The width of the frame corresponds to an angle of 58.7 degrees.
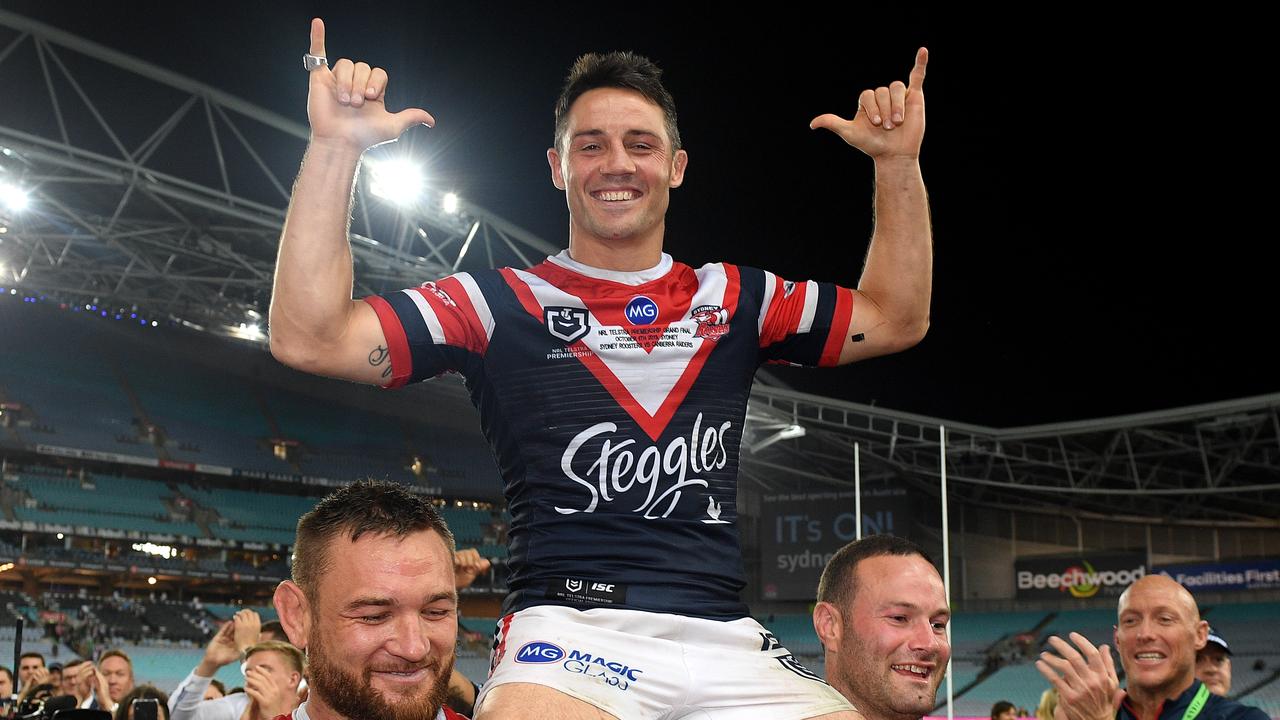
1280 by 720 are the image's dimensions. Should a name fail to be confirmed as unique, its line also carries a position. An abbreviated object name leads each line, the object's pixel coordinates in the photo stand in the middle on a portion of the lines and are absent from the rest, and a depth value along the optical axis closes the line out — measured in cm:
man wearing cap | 591
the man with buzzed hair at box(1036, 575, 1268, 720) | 428
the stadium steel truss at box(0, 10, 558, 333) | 1397
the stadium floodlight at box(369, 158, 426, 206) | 1496
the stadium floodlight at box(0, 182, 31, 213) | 1576
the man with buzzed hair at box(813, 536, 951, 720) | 347
